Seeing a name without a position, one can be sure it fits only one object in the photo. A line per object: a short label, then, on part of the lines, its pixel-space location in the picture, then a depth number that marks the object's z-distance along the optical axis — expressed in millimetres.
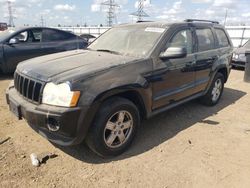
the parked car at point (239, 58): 7631
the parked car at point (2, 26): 26785
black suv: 2197
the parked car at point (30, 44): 5563
